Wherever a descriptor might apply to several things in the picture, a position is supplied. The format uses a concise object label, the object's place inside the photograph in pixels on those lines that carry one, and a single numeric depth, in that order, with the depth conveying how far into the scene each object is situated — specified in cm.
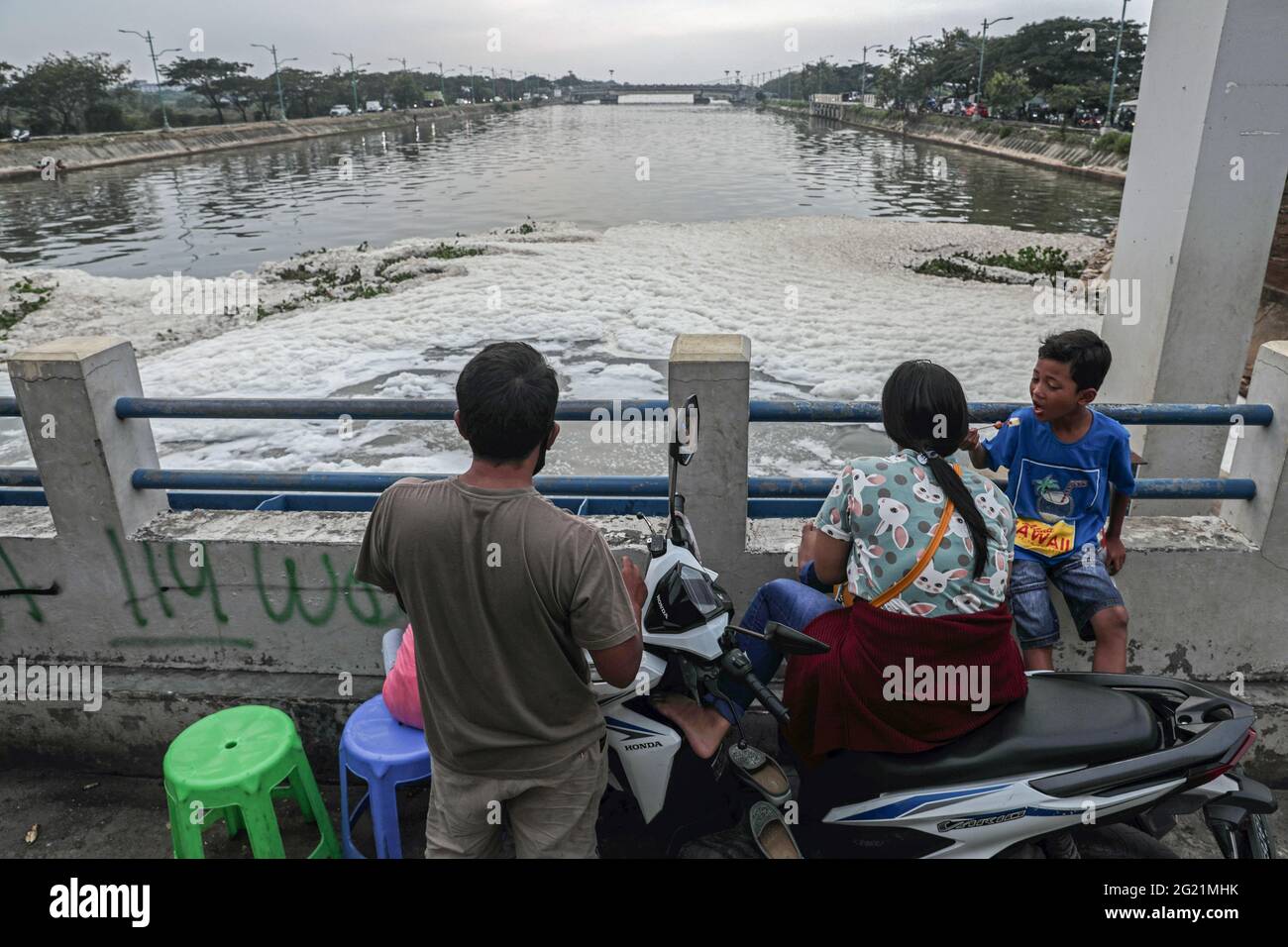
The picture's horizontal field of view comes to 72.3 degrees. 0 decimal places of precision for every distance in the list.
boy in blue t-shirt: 280
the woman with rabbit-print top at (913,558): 224
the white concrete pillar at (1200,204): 443
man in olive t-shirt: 193
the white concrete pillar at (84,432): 311
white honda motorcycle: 223
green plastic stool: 269
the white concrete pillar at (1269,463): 311
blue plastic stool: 273
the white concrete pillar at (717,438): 301
